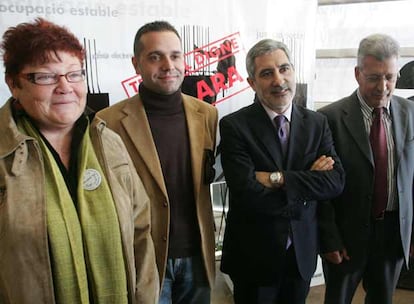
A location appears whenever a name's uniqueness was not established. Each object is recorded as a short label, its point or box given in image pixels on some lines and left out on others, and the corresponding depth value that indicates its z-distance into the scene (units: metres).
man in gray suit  1.74
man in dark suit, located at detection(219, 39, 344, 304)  1.55
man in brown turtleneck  1.56
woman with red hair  1.08
